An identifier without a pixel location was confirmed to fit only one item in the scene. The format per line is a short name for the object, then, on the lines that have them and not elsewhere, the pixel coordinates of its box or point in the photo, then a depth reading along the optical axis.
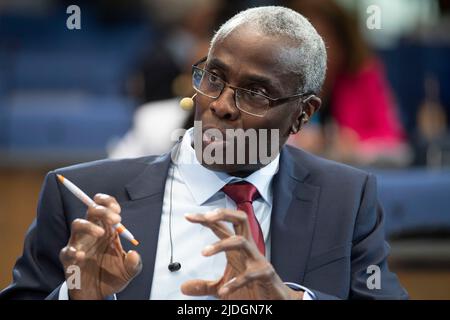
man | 6.15
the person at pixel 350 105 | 7.87
